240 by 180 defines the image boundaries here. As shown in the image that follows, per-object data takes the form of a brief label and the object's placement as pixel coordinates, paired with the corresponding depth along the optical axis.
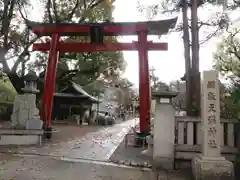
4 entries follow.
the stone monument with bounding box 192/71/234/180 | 3.57
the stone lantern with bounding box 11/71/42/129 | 6.60
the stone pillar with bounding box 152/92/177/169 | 4.43
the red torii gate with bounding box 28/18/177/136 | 7.16
